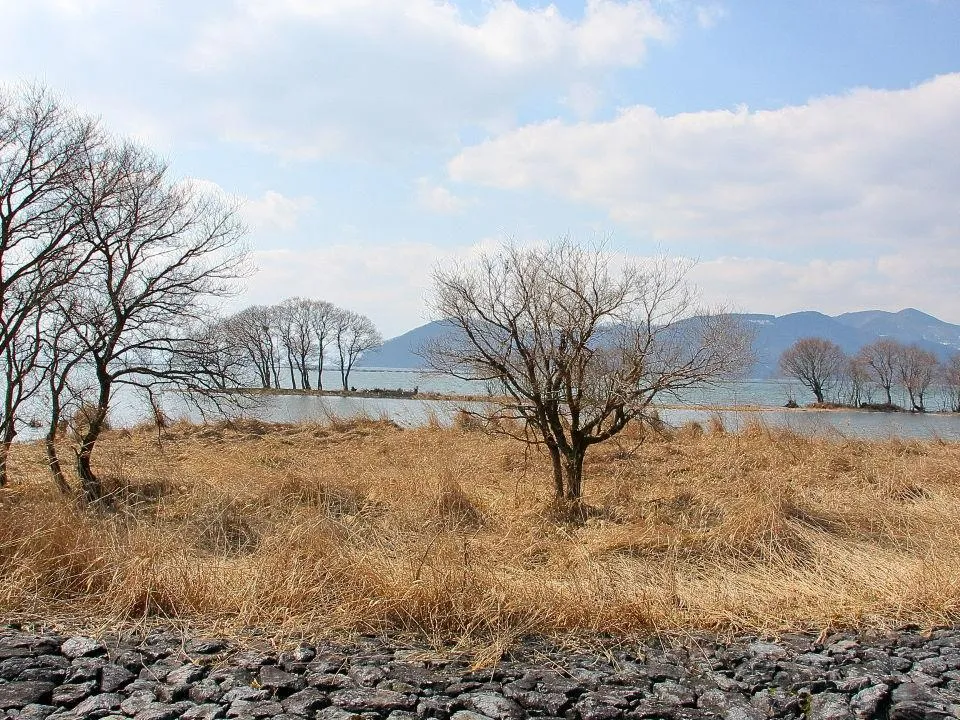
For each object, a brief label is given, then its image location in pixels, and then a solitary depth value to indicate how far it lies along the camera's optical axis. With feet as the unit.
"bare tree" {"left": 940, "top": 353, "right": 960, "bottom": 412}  165.68
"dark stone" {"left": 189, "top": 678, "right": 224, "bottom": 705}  10.85
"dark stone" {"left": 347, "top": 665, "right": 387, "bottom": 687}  11.62
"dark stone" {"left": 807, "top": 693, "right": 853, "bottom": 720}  11.25
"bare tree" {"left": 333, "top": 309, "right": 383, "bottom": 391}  215.51
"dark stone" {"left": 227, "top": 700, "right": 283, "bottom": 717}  10.37
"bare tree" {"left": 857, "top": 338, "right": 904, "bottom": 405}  184.34
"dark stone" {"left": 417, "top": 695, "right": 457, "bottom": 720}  10.69
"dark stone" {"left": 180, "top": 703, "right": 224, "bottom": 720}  10.26
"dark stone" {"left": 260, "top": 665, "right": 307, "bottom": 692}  11.29
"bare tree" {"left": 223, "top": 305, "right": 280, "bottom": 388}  148.94
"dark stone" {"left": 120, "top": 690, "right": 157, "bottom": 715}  10.45
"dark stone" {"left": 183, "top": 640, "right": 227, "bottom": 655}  12.44
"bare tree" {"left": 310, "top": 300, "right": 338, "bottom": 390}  211.00
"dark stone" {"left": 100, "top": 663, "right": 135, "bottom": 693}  11.18
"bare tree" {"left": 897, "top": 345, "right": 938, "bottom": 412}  172.55
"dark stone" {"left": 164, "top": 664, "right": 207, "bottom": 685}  11.30
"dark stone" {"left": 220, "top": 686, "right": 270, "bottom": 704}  10.84
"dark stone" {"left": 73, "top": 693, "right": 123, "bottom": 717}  10.41
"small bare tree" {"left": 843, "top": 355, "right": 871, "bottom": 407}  173.47
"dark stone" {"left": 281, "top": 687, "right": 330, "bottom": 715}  10.62
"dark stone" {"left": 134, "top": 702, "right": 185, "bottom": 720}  10.26
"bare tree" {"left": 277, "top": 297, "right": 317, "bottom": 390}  197.47
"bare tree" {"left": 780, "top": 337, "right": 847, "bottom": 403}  185.57
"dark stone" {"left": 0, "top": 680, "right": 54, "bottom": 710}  10.55
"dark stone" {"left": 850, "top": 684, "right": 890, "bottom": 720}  11.33
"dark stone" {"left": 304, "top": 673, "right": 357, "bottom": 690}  11.45
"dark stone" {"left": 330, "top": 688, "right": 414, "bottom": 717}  10.78
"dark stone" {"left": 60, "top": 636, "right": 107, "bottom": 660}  12.17
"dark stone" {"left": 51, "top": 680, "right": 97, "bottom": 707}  10.71
